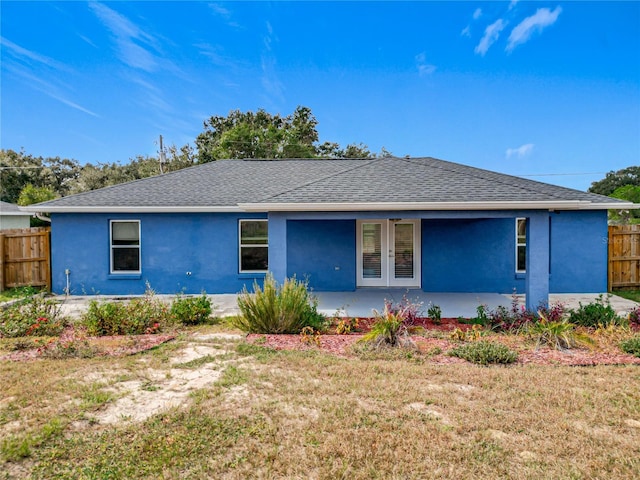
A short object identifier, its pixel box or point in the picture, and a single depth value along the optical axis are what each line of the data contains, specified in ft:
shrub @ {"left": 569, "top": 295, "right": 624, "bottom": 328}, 24.59
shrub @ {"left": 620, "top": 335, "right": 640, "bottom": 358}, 19.47
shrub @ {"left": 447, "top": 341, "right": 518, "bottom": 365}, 18.54
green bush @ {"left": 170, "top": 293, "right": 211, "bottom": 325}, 26.50
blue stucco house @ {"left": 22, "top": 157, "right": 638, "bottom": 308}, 37.76
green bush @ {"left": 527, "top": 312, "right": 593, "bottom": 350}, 20.71
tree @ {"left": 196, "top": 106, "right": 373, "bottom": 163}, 97.09
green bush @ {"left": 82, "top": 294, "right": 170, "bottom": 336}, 24.32
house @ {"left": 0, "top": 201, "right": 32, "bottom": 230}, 61.50
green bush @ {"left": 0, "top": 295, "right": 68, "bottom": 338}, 23.60
